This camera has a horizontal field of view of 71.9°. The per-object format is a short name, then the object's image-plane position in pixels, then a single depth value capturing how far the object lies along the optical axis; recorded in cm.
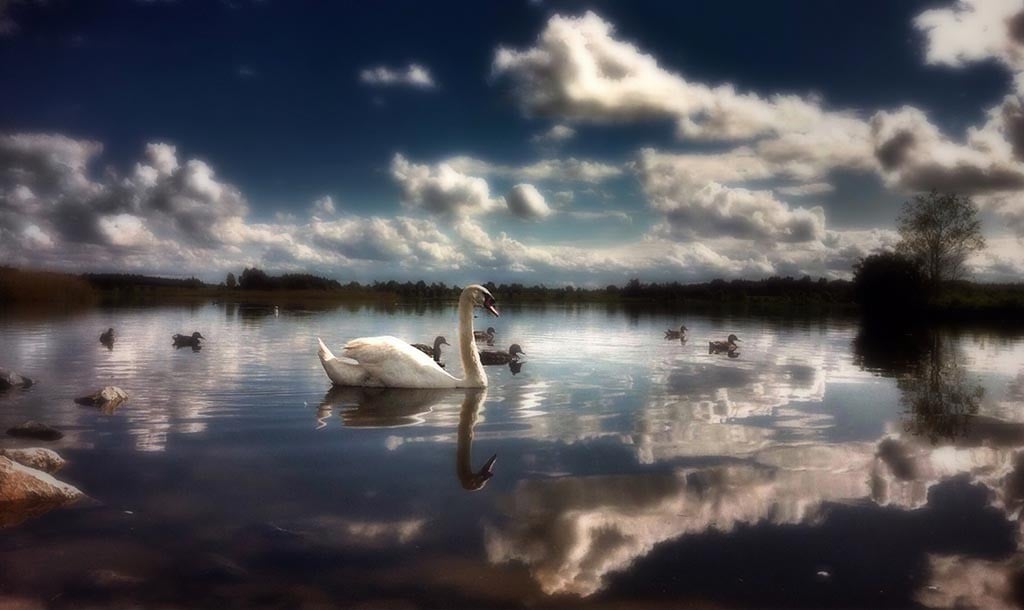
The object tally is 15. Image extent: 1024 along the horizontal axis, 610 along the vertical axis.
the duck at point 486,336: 2666
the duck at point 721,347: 2284
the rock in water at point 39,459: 718
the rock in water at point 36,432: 875
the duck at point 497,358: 1866
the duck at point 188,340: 2198
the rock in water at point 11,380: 1238
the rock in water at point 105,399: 1094
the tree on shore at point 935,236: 5547
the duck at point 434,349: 1939
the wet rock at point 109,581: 468
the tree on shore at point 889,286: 6462
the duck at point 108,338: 2175
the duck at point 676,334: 2866
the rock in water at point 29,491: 603
